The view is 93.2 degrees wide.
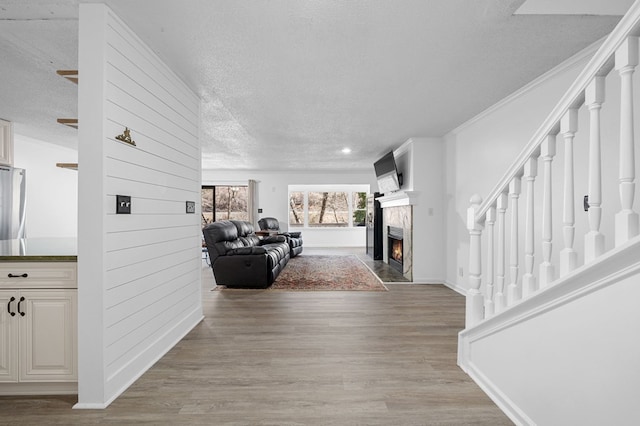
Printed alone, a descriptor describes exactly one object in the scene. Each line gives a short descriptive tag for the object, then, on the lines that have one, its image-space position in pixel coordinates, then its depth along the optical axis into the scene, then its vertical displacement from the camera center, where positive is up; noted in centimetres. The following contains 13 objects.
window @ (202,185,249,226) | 931 +32
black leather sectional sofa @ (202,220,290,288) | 456 -74
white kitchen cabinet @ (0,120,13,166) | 365 +86
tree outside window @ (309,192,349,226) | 1014 +14
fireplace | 588 -73
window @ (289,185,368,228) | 1004 +27
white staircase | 108 -37
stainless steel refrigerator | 395 +16
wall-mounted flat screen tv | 550 +76
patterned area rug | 462 -112
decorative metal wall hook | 195 +51
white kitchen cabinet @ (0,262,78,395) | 187 -67
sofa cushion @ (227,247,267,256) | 464 -58
